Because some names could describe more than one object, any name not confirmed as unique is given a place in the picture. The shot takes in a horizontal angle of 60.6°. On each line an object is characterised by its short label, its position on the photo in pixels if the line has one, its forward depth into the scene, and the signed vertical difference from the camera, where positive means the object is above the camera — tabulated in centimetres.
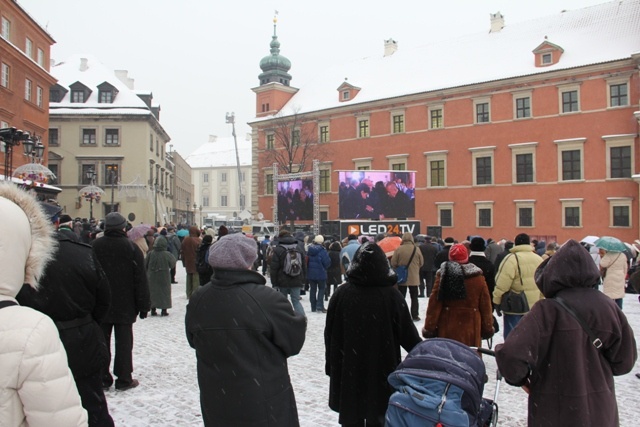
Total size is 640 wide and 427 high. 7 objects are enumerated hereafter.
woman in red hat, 594 -91
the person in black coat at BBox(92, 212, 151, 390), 643 -85
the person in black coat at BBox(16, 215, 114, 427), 399 -64
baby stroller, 311 -99
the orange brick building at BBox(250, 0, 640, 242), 3309 +671
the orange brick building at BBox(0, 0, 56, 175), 2622 +791
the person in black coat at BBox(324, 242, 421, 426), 419 -91
